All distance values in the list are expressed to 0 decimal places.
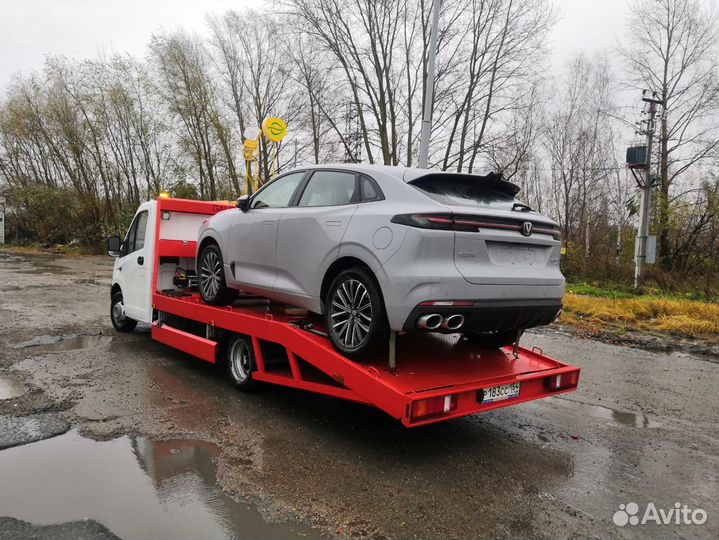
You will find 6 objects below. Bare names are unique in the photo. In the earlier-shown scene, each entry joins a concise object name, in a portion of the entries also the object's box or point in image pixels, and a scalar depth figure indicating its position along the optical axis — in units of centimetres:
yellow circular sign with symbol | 1125
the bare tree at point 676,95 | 2069
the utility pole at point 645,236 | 1484
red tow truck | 373
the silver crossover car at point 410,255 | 359
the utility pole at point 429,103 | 1273
